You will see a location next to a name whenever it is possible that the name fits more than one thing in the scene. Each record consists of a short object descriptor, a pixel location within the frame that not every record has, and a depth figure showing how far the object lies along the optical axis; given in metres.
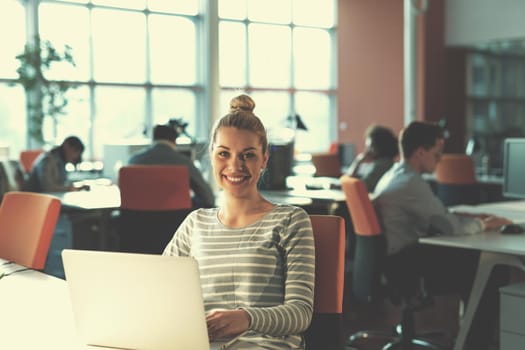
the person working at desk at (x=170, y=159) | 5.31
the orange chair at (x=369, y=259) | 3.57
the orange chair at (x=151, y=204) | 4.60
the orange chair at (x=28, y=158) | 8.45
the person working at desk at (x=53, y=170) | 5.82
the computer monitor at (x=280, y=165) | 5.69
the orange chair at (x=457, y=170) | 6.73
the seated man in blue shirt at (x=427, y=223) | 3.52
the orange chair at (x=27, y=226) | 2.69
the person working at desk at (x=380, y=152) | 5.43
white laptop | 1.34
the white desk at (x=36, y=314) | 1.56
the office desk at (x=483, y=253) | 3.08
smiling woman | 1.68
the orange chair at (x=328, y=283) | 1.88
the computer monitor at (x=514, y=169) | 4.40
